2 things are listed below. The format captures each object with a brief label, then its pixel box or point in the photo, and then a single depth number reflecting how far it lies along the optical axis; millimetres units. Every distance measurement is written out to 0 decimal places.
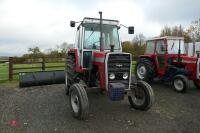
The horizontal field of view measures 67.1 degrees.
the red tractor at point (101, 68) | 3331
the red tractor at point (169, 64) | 5401
